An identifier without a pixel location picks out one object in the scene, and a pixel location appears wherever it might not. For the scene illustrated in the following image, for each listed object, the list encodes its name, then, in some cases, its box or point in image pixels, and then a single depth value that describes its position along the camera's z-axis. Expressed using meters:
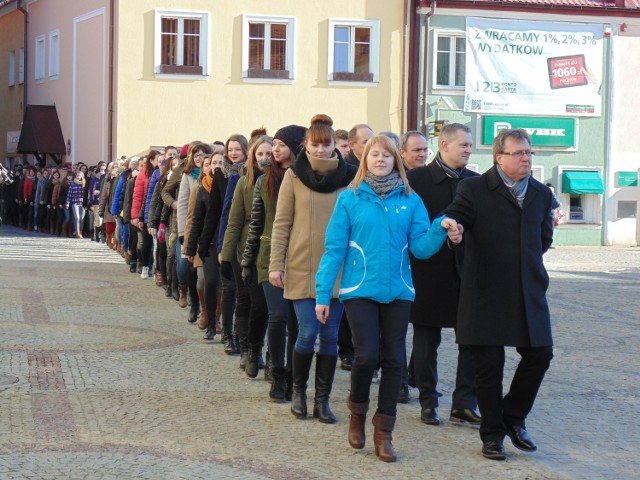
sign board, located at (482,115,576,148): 32.91
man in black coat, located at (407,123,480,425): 8.20
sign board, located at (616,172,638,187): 33.97
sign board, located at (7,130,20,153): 41.88
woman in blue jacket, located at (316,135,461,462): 7.12
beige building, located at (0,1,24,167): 42.41
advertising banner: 32.94
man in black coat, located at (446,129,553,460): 7.11
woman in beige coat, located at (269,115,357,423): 8.12
